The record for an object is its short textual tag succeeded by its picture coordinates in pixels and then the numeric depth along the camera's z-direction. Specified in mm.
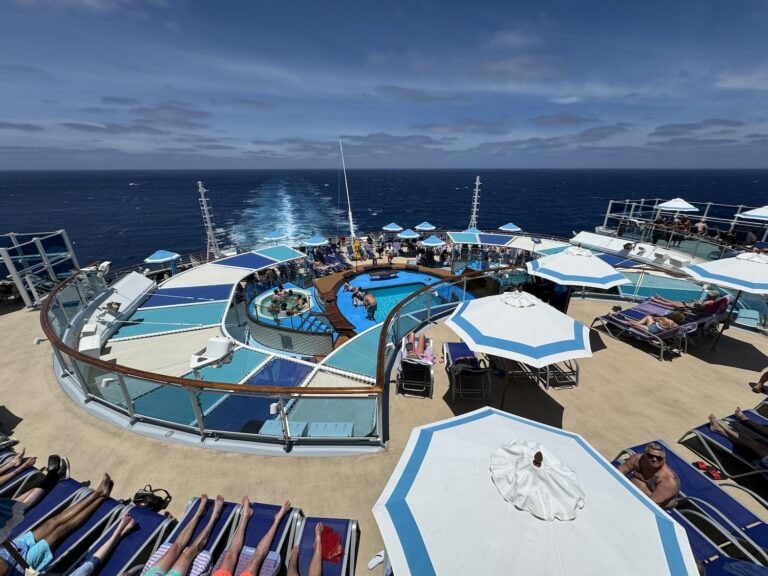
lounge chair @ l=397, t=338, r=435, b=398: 6363
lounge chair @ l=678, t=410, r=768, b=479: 4617
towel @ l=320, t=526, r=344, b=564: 3494
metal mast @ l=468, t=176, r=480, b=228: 25325
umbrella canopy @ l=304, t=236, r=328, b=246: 22734
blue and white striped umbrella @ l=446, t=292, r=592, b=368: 4988
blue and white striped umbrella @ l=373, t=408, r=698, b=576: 2402
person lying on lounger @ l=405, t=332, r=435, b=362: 6477
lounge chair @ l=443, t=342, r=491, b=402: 6363
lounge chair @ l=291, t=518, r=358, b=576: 3410
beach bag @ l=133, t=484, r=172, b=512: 4227
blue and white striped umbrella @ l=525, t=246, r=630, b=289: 7699
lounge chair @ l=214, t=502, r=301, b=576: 3420
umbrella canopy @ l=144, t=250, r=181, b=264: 18609
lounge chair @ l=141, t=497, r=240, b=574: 3398
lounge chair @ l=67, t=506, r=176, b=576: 3436
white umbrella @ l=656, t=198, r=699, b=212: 20034
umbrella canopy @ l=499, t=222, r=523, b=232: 25044
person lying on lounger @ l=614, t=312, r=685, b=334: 7621
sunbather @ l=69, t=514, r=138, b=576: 3283
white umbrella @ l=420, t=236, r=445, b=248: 22516
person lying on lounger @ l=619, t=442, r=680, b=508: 3846
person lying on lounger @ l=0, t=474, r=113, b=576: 3375
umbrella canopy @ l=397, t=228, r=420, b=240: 24744
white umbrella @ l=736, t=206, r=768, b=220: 15883
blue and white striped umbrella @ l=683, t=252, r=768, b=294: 6902
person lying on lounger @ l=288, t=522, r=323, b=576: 3316
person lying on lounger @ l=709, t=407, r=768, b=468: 4621
